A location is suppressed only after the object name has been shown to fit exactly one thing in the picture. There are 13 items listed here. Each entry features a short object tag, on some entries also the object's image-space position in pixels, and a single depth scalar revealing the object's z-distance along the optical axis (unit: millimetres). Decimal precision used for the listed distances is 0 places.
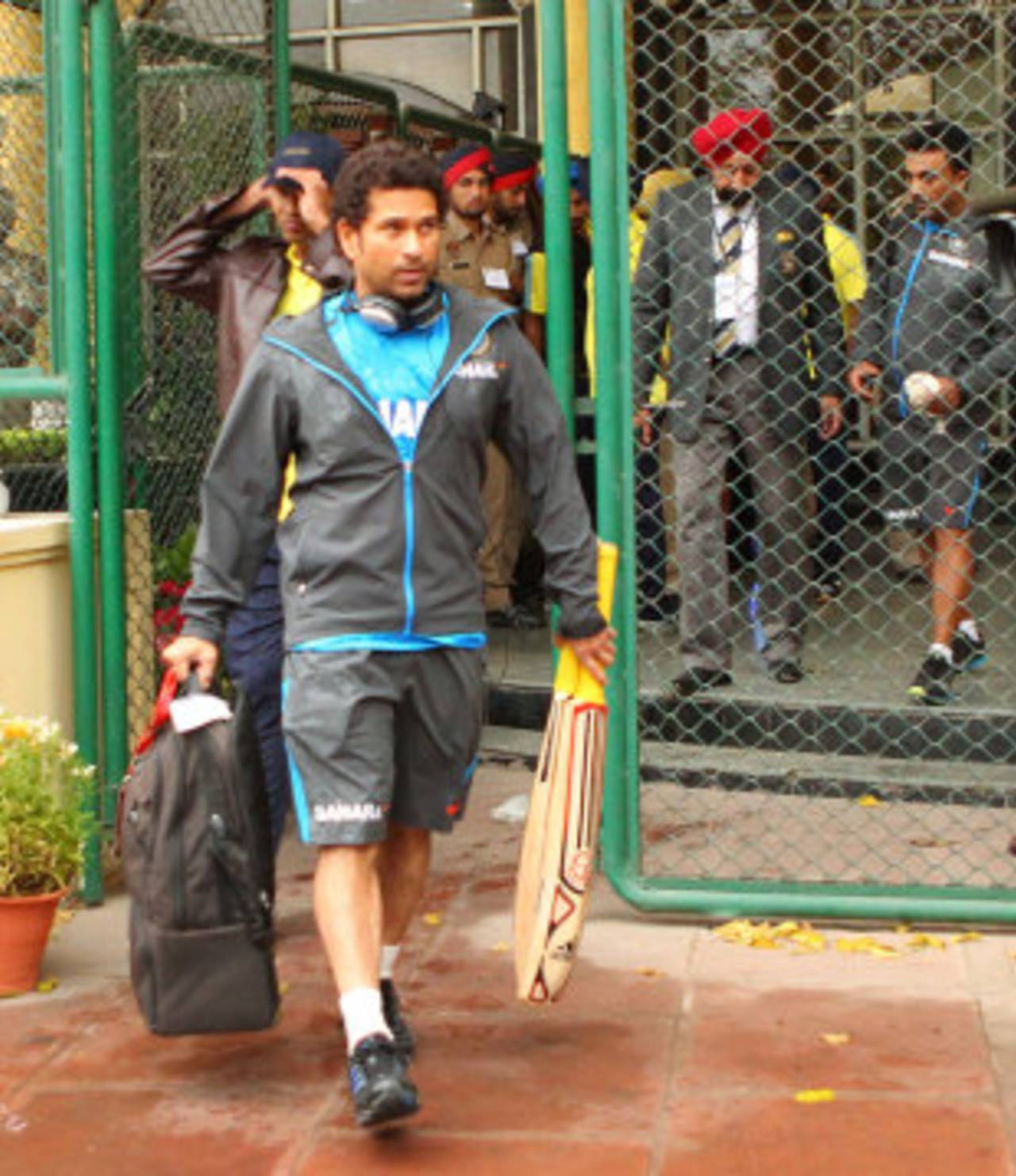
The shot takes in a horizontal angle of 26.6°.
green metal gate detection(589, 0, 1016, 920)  5668
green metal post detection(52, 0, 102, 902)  5898
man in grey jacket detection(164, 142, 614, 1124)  4363
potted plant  5234
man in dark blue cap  5488
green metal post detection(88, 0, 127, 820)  5965
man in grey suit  7203
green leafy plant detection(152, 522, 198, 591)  6855
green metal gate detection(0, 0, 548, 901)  5973
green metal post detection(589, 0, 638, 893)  5637
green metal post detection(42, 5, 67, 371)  6020
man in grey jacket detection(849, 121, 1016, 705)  7117
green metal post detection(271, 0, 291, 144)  6949
